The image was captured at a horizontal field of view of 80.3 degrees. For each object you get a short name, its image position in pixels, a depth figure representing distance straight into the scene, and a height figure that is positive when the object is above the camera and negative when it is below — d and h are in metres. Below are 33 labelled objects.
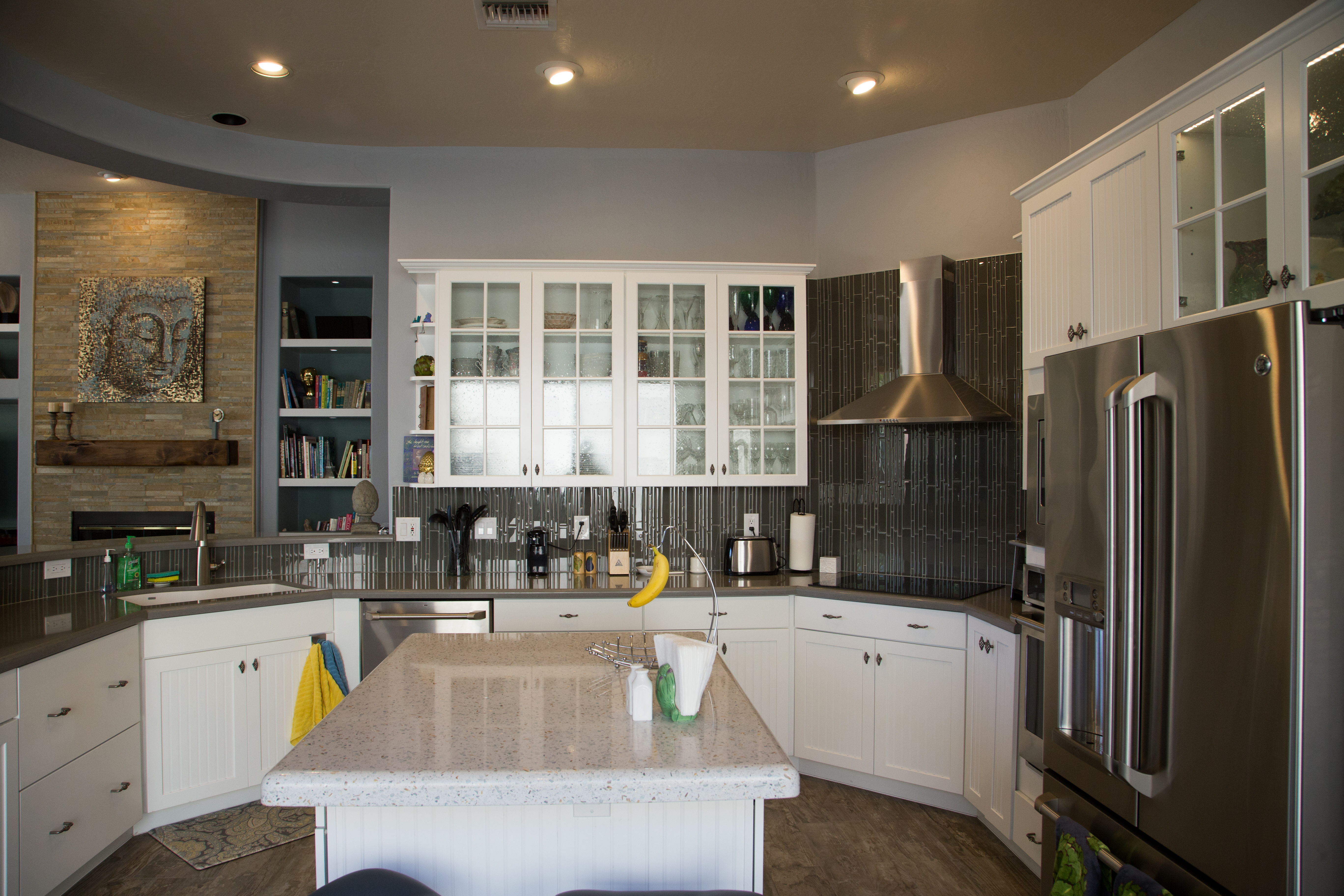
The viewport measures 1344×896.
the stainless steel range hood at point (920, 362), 3.58 +0.45
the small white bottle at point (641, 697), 1.70 -0.51
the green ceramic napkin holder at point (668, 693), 1.71 -0.51
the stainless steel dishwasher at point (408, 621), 3.50 -0.72
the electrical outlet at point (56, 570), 3.23 -0.47
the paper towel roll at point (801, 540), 4.00 -0.41
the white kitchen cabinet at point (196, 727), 3.04 -1.06
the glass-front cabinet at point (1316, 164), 1.70 +0.65
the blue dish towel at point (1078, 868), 2.01 -1.04
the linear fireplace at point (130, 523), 5.52 -0.46
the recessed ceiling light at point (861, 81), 3.35 +1.61
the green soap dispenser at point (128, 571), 3.46 -0.50
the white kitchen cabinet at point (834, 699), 3.45 -1.07
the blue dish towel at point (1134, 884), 1.79 -0.98
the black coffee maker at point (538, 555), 3.91 -0.48
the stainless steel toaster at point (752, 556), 3.92 -0.48
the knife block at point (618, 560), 3.90 -0.50
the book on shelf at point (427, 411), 4.03 +0.23
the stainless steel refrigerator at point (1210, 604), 1.52 -0.31
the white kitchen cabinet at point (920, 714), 3.21 -1.06
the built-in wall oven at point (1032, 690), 2.63 -0.79
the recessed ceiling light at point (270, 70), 3.23 +1.58
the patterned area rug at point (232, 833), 2.90 -1.44
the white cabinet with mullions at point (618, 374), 3.88 +0.41
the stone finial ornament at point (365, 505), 4.08 -0.25
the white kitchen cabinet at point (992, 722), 2.87 -0.98
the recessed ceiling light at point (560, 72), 3.26 +1.60
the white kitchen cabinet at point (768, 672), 3.60 -0.97
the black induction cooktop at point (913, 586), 3.43 -0.58
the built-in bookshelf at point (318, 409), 5.66 +0.34
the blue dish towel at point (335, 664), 3.39 -0.89
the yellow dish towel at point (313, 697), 3.30 -1.00
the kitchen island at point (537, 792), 1.43 -0.60
